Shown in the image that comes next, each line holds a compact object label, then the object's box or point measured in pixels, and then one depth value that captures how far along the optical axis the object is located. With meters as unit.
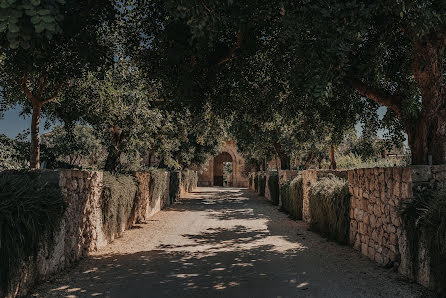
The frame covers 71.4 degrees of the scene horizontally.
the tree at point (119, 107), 9.56
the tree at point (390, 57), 4.01
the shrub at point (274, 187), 16.81
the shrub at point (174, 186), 17.31
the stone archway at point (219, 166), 47.32
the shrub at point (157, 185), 12.27
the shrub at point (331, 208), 7.24
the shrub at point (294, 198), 11.20
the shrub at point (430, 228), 3.79
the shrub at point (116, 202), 7.25
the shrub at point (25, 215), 3.66
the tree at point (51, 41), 2.66
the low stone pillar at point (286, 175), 14.79
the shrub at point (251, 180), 33.02
